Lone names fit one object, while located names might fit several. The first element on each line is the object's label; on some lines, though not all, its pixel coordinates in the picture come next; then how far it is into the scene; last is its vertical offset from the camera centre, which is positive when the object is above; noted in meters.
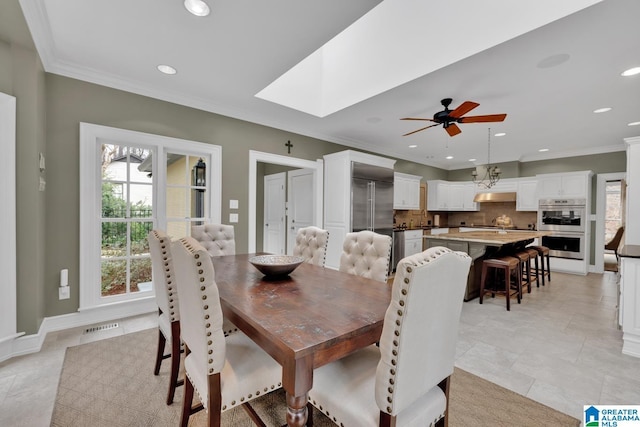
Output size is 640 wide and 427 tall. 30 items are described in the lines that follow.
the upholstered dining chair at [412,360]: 0.91 -0.55
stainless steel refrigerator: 4.76 +0.22
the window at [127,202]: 2.84 +0.06
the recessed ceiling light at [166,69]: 2.72 +1.41
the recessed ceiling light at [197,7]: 1.89 +1.42
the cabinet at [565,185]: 5.54 +0.57
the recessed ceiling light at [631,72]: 2.62 +1.38
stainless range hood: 6.60 +0.35
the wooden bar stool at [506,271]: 3.50 -0.83
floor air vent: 2.70 -1.23
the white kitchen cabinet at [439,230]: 7.14 -0.53
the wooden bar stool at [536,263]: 4.38 -0.89
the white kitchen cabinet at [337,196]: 4.66 +0.23
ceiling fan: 2.87 +1.07
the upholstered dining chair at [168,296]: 1.62 -0.54
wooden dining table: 0.99 -0.48
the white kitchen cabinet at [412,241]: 6.03 -0.71
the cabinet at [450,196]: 7.40 +0.41
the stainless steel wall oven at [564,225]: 5.55 -0.28
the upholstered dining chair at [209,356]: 1.11 -0.67
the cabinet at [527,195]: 6.28 +0.38
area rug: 1.59 -1.23
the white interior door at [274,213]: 5.89 -0.10
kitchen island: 3.72 -0.49
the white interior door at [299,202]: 5.19 +0.15
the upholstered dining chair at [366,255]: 2.11 -0.37
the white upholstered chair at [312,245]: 2.58 -0.35
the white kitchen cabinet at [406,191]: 6.32 +0.45
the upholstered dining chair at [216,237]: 2.99 -0.33
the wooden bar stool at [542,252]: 4.78 -0.73
